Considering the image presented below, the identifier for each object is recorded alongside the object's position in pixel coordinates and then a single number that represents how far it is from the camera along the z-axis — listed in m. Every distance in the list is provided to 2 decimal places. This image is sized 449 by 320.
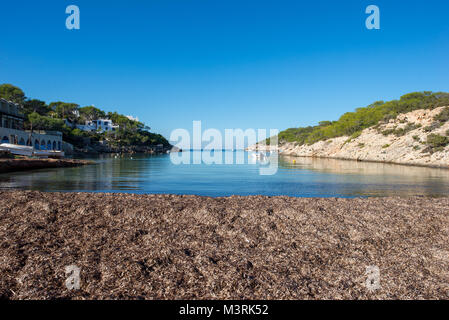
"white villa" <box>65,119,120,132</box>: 130.19
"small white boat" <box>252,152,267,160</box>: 87.11
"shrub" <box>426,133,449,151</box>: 56.88
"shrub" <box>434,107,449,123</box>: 67.44
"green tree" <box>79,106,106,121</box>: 146.56
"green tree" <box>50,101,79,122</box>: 127.31
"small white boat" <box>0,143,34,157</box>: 43.05
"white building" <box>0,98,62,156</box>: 53.56
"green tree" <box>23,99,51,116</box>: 101.69
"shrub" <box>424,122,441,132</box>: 64.88
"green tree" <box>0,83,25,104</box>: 92.93
